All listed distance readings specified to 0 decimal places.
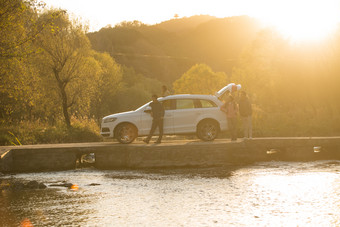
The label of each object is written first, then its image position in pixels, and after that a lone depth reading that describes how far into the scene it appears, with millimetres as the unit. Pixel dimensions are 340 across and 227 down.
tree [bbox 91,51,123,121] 67500
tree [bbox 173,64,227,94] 86312
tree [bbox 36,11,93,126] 36125
